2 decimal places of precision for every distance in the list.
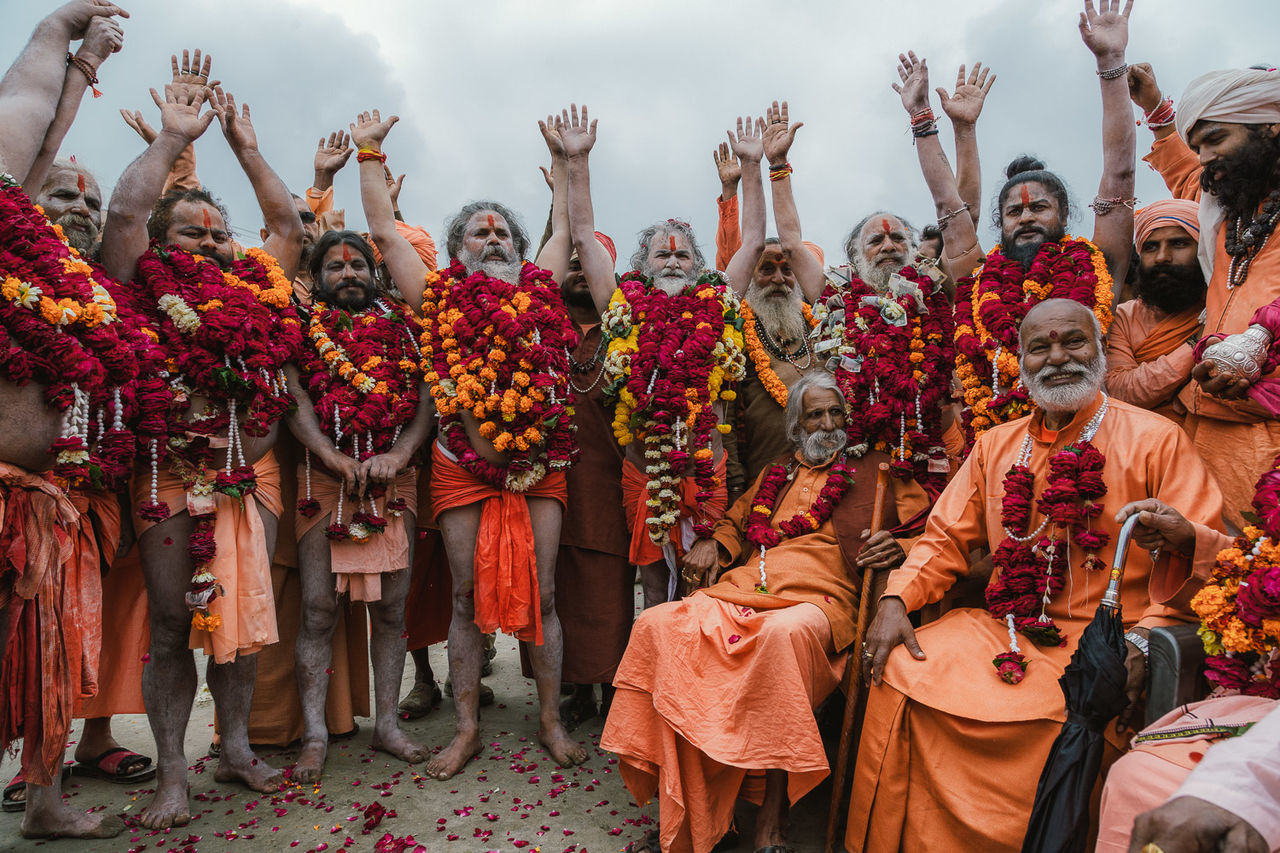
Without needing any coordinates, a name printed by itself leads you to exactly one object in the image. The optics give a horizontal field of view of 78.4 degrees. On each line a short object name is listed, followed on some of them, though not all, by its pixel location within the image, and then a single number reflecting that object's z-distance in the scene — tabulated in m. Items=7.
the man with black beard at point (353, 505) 4.50
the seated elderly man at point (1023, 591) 3.00
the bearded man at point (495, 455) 4.50
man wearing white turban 3.40
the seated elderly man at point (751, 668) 3.40
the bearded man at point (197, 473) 4.00
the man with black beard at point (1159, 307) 4.00
